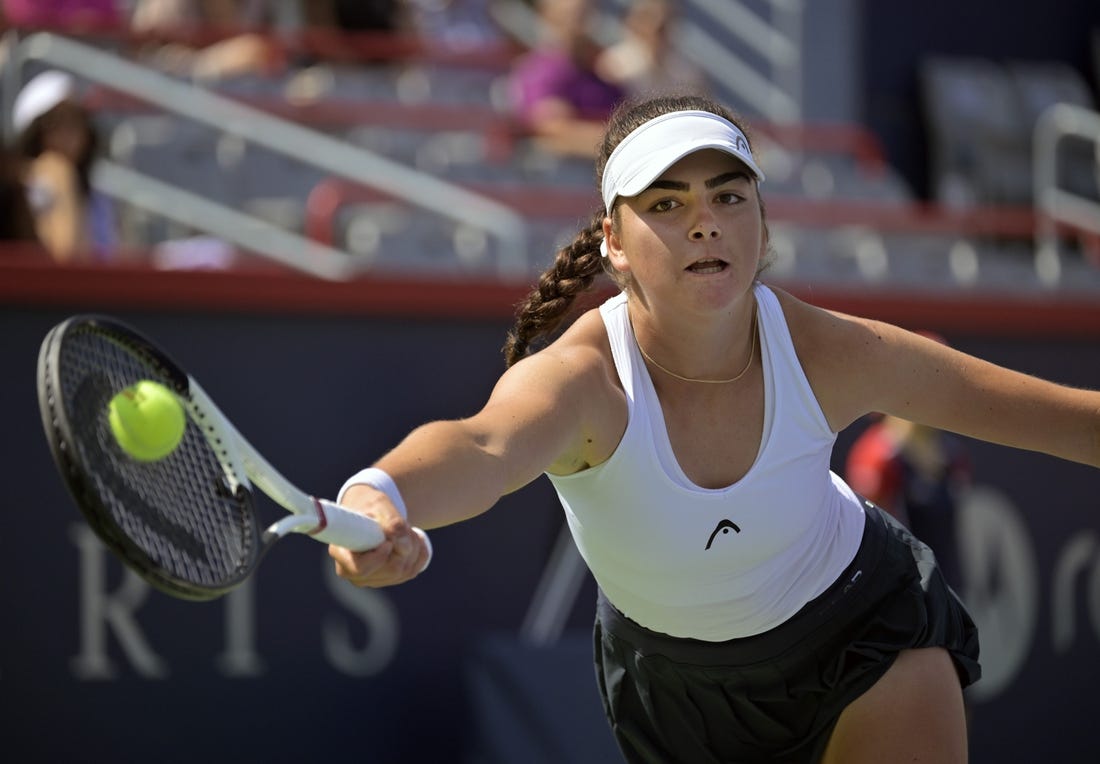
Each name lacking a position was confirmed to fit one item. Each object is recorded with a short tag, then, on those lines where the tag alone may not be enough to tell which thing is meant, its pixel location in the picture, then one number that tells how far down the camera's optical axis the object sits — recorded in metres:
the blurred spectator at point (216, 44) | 17.97
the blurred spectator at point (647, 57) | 18.28
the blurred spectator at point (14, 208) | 12.86
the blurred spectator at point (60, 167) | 13.28
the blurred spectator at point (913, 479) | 13.11
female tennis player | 6.07
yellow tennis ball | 5.02
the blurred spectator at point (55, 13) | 17.78
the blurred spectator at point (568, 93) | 17.48
